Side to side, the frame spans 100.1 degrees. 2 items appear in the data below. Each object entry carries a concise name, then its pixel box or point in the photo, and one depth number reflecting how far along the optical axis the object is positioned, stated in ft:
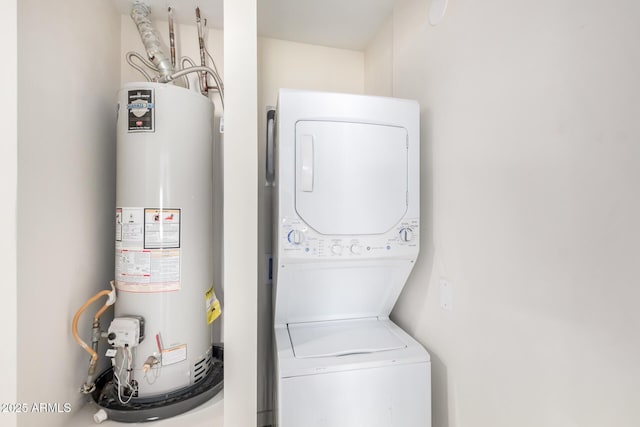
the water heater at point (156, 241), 3.70
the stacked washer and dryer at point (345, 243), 3.76
